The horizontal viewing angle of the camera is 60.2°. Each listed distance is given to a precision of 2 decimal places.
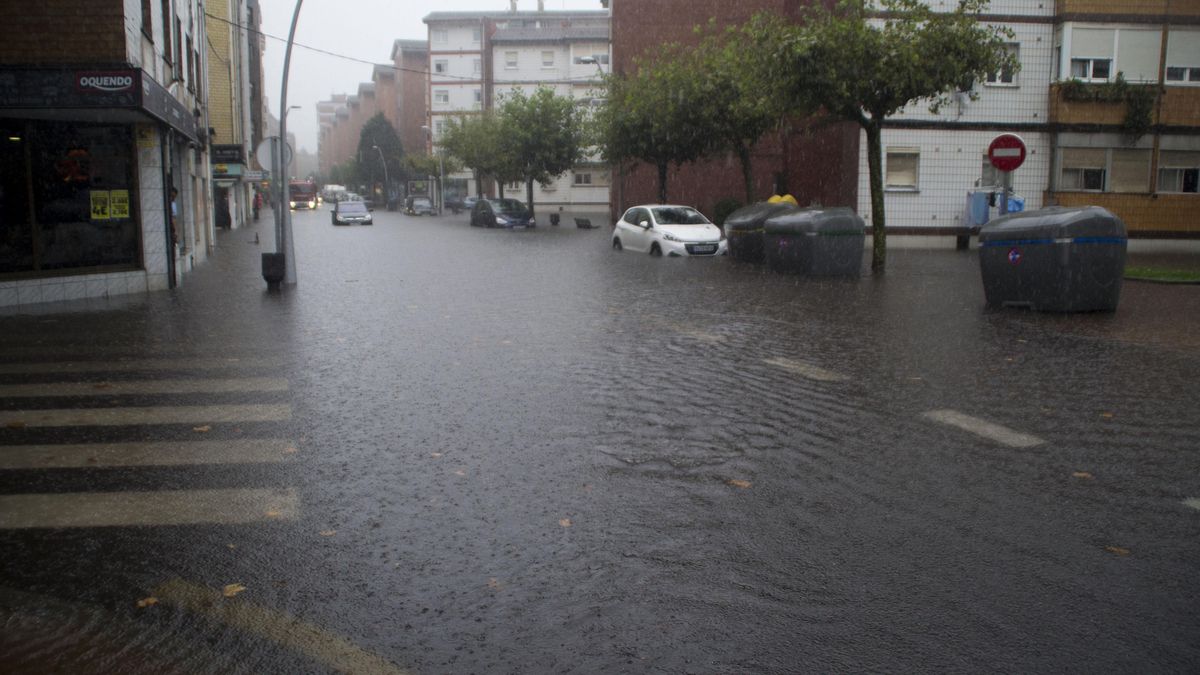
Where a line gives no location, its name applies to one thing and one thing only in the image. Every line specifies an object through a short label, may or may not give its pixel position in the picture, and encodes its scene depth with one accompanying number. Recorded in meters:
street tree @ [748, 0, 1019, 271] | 19.06
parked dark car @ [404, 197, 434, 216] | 79.00
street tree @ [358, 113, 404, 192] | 113.00
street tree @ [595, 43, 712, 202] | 33.03
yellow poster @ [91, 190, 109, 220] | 16.06
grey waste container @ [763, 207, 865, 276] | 19.52
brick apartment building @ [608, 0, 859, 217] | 32.16
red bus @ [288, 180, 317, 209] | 101.75
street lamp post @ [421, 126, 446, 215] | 79.56
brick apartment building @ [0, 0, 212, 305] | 14.27
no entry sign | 15.57
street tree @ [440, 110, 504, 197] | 60.47
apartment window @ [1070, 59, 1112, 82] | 29.98
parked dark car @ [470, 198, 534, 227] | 50.06
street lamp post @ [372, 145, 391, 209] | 109.95
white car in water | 26.00
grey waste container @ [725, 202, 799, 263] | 23.66
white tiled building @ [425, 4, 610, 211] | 82.12
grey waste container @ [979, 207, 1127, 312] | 12.67
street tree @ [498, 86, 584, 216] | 54.62
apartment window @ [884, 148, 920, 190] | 30.72
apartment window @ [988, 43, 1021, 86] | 30.00
